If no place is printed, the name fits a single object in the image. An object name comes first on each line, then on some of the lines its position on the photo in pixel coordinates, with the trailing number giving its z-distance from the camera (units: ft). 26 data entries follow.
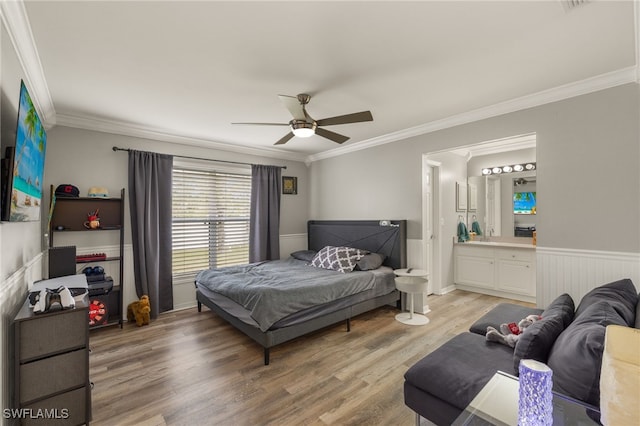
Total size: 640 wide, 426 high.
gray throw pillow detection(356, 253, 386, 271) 12.89
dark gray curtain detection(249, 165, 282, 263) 16.25
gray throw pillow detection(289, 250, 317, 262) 15.65
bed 9.05
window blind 14.20
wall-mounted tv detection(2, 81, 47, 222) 5.19
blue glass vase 3.22
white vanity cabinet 14.21
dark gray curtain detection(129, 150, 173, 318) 12.48
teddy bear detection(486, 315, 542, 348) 6.37
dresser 5.41
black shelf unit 10.90
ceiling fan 7.99
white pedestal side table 11.86
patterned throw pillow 12.94
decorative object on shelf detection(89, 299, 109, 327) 10.84
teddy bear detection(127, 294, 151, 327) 11.72
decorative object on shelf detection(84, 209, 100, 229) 11.20
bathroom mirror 15.81
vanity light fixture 15.79
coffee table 3.58
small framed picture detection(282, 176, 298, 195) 17.98
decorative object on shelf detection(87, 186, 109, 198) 11.38
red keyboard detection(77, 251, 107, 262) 11.06
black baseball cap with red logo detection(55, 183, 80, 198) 10.67
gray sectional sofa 3.96
